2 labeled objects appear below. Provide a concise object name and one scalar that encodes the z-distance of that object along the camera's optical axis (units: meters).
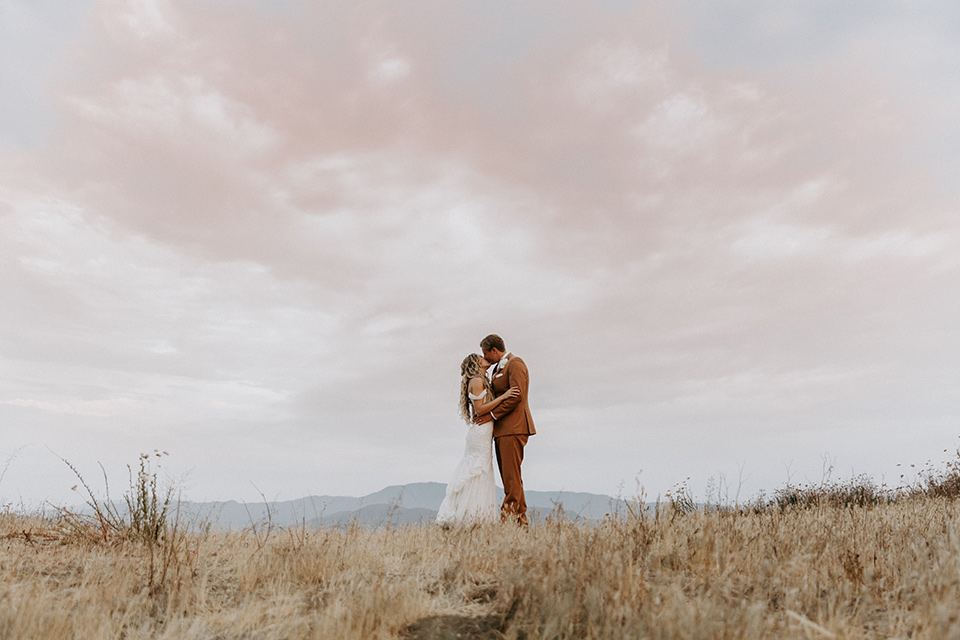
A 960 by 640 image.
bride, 9.66
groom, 9.88
